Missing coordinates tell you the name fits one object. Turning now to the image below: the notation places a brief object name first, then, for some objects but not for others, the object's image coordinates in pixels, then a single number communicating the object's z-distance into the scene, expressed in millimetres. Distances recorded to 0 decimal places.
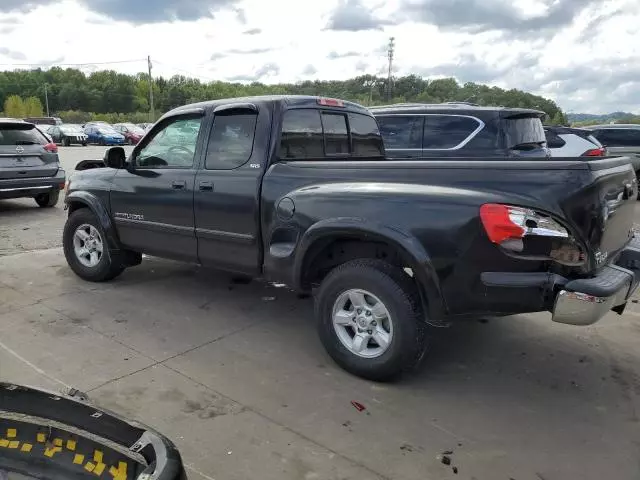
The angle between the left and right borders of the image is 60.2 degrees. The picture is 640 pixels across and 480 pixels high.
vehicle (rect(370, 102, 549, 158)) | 6859
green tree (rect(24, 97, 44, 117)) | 95606
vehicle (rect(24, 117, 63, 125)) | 48647
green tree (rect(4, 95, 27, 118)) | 91812
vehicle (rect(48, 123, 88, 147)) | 35031
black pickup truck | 3053
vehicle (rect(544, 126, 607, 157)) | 10906
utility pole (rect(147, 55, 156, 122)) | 71600
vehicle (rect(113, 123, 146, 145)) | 38044
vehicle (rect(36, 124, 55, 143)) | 37088
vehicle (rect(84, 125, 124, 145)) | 35906
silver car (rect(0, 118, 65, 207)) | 9414
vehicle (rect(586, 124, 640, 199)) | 13383
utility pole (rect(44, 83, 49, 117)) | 106875
